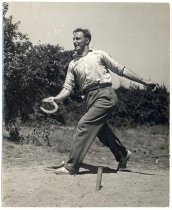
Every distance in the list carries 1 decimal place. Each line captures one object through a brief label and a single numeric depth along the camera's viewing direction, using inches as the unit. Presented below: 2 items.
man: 226.2
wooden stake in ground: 213.2
